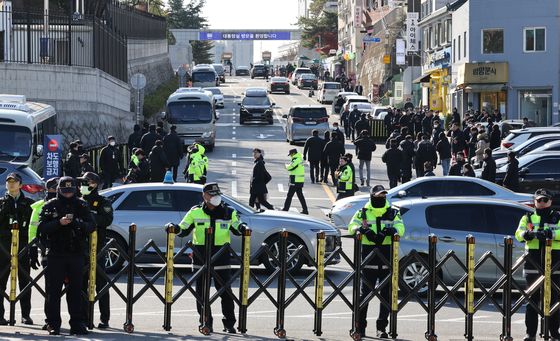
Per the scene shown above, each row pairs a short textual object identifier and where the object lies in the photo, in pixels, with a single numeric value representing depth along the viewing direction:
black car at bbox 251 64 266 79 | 119.81
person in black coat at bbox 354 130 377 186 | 34.50
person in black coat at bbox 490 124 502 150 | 39.09
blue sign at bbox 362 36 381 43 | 88.21
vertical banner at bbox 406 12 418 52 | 80.24
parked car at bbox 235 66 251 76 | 131.50
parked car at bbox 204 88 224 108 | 71.44
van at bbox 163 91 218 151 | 45.38
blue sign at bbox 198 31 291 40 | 165.09
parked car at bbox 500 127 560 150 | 36.19
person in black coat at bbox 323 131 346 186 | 34.19
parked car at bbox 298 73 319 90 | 97.25
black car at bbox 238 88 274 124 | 60.03
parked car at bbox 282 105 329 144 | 47.91
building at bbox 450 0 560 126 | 58.88
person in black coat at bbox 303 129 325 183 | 34.69
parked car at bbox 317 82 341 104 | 78.94
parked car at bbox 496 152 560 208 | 28.88
